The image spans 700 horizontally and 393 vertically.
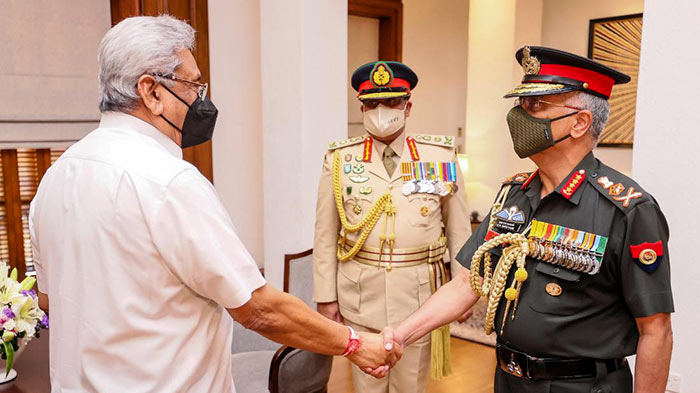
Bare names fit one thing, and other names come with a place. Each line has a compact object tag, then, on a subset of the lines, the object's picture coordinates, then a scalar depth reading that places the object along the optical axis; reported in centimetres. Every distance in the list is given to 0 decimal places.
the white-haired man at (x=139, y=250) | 110
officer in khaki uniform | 219
